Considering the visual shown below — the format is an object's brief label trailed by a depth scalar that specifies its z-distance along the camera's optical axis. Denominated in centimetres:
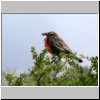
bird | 590
